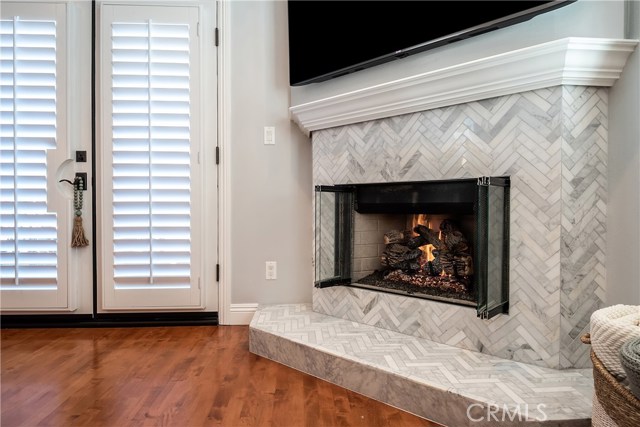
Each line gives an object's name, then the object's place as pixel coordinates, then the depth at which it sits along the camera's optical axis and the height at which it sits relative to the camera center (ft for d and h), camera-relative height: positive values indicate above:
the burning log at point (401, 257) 7.07 -0.94
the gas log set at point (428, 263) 6.34 -1.00
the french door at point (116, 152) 8.14 +1.13
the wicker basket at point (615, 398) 3.00 -1.55
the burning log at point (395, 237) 7.38 -0.59
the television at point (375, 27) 5.17 +2.78
